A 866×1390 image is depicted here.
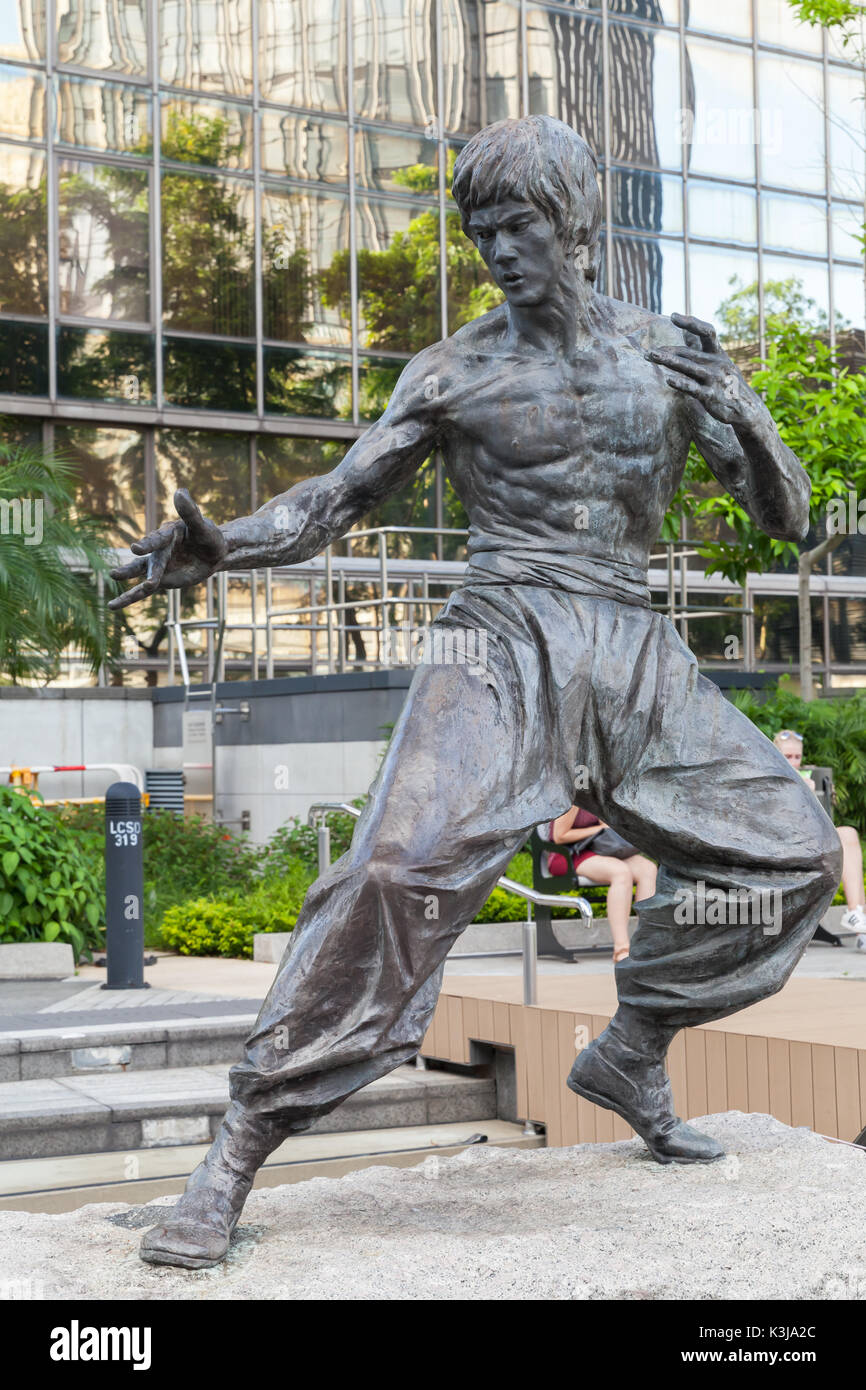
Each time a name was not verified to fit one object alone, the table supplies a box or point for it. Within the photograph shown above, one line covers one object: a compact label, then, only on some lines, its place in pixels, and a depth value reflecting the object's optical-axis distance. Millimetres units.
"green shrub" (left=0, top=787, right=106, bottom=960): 9555
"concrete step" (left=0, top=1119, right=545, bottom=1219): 5551
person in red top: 8797
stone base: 3176
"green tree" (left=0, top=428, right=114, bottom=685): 13031
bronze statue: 3387
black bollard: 8898
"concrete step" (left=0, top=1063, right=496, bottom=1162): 6137
